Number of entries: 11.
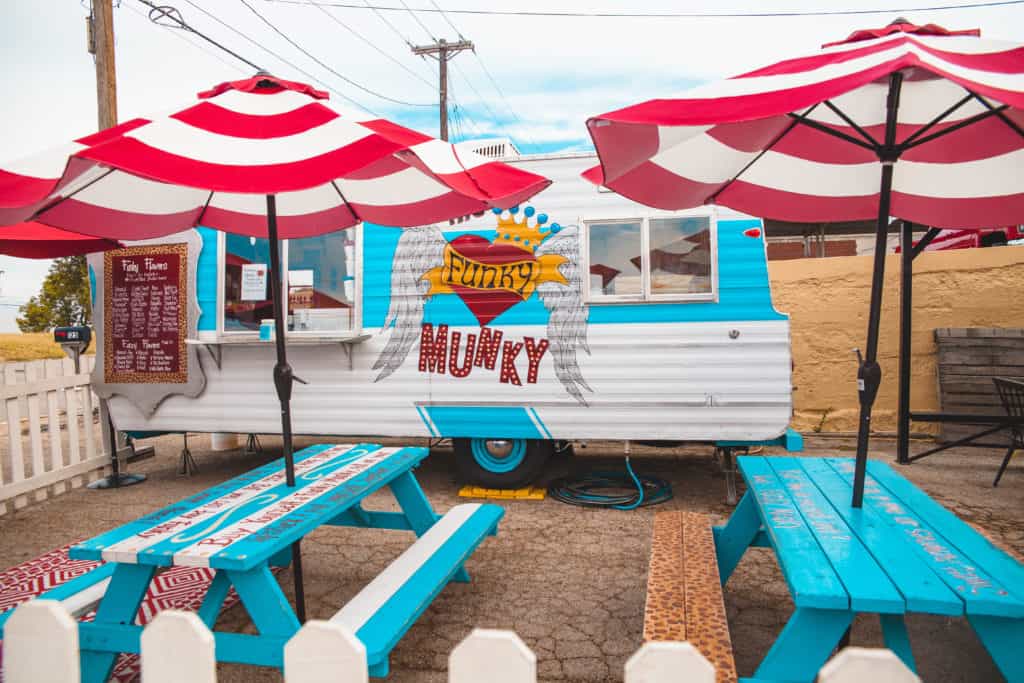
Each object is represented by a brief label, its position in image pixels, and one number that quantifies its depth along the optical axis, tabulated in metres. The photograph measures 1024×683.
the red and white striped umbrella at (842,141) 1.79
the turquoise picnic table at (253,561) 2.14
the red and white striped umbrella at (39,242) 3.42
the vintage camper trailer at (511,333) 4.96
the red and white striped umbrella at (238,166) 1.99
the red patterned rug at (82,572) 3.17
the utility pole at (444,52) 17.41
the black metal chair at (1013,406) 5.24
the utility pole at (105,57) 7.41
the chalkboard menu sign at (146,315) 5.71
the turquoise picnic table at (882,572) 1.73
